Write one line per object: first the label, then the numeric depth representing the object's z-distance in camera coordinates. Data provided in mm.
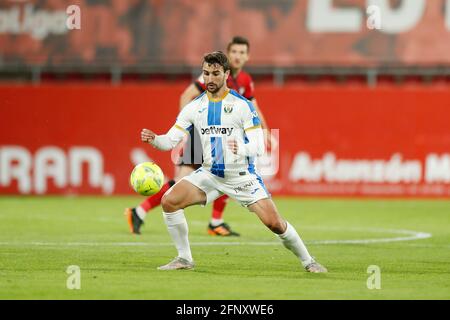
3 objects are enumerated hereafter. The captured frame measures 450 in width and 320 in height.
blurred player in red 13976
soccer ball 10562
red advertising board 21812
